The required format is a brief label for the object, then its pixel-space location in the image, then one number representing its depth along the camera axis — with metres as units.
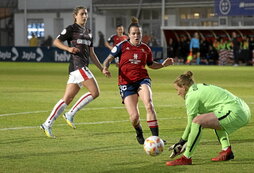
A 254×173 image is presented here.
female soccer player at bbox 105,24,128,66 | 23.95
